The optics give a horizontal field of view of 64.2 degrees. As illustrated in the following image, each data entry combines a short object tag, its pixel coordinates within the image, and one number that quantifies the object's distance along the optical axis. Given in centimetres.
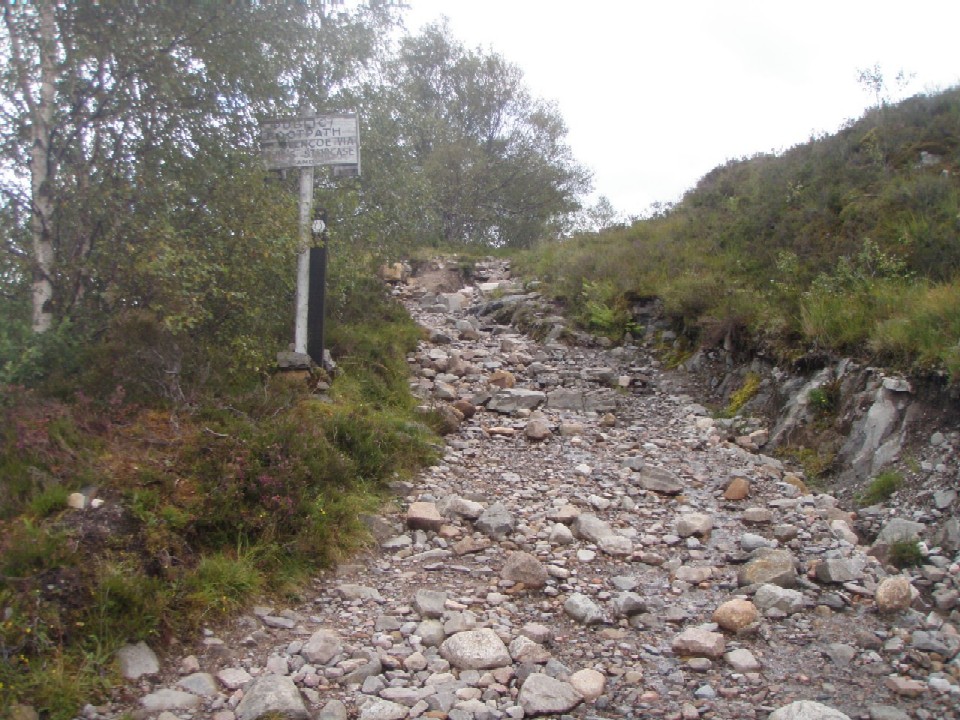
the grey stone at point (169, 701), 382
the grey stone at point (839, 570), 520
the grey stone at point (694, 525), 616
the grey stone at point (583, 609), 480
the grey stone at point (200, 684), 396
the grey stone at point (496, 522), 609
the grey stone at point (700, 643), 438
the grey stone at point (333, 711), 382
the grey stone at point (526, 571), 527
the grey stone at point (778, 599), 491
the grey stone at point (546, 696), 389
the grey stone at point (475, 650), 430
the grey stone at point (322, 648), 430
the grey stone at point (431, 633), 455
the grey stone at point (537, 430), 873
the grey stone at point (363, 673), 414
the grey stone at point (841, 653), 433
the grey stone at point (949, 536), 535
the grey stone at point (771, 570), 521
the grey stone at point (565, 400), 1004
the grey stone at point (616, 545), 582
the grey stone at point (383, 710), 383
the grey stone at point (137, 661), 399
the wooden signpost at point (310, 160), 832
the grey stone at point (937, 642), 434
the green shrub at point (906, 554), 538
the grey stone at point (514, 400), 978
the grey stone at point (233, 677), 404
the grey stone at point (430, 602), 488
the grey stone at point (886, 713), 381
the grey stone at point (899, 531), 563
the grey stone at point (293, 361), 803
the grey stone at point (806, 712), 370
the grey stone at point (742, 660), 425
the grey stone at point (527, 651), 434
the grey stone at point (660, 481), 708
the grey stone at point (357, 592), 508
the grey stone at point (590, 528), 602
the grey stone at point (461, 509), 639
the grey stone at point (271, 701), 379
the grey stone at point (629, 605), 491
